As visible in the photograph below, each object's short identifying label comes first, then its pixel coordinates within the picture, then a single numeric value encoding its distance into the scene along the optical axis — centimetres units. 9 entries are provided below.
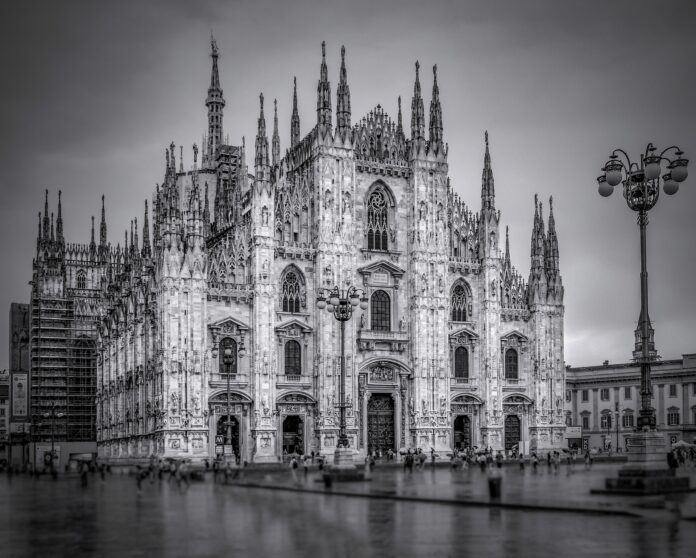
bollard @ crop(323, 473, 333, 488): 3712
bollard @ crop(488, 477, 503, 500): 2894
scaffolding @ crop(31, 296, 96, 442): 10338
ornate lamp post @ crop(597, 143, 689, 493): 3103
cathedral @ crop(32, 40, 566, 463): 6325
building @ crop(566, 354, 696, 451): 10025
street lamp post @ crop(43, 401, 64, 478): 9662
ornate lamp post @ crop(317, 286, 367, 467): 4519
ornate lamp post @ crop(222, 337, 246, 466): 5047
